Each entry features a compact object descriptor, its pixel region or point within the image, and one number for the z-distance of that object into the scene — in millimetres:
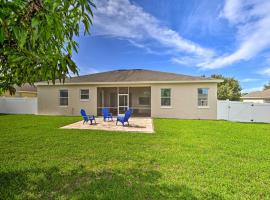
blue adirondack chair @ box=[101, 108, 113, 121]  15256
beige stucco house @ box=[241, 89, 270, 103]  33747
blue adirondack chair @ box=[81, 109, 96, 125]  13531
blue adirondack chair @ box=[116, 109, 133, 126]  12766
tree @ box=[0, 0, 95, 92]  1511
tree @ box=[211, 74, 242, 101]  39656
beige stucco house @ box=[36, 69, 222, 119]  17859
